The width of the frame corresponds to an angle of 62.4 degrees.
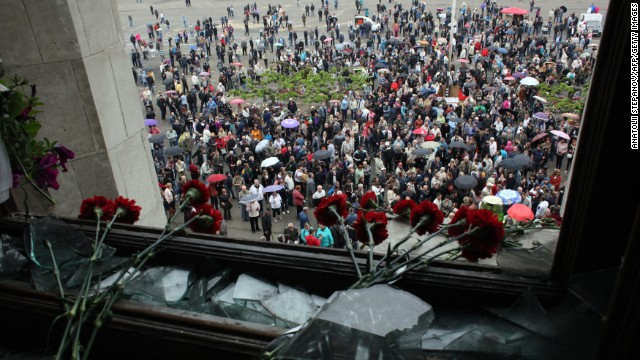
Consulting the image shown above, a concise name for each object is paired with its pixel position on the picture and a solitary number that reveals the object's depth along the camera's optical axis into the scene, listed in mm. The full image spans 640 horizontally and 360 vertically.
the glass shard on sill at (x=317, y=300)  3385
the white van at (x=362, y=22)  44200
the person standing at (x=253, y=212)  16812
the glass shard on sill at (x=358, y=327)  2455
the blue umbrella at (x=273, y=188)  17458
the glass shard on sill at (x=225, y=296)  3406
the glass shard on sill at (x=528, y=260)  3172
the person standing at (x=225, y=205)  17672
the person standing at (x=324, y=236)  13983
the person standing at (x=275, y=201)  17734
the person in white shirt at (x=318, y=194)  17250
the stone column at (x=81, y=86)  7441
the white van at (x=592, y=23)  39281
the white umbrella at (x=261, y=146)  21684
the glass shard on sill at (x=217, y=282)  3545
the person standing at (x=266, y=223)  15969
